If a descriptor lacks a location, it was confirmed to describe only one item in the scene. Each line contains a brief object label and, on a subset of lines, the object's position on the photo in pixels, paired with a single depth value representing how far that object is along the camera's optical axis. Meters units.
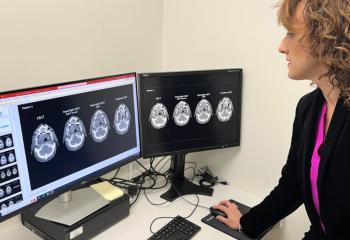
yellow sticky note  1.50
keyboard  1.42
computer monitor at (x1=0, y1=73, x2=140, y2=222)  1.16
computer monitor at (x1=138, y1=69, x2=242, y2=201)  1.63
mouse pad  1.48
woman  1.05
